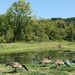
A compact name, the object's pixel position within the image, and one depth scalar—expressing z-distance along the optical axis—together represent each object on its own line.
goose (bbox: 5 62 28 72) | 9.32
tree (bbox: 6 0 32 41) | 49.34
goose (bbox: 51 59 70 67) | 10.77
